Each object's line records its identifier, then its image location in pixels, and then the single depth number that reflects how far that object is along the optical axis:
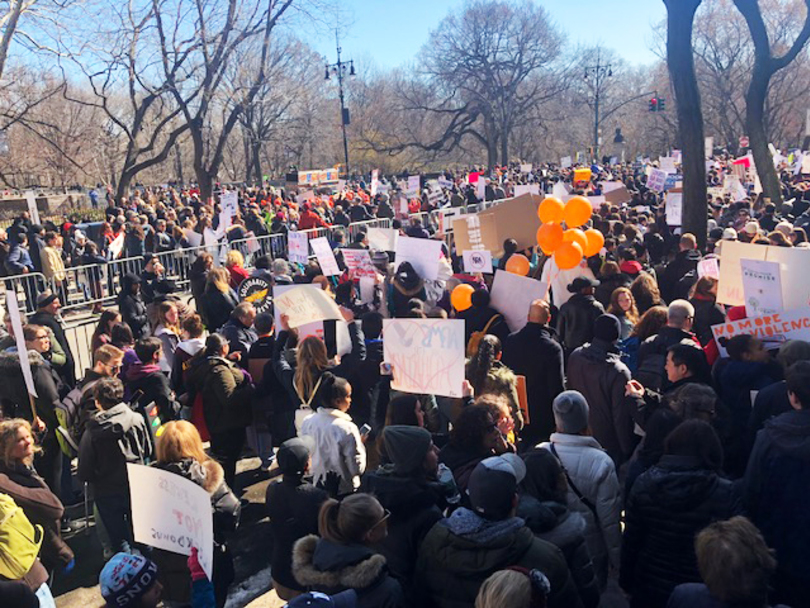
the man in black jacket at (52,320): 7.23
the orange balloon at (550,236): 8.59
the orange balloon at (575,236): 8.24
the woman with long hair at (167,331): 6.95
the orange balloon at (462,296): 7.35
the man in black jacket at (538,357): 5.79
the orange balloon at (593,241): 8.64
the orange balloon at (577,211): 9.15
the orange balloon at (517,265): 8.72
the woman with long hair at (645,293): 6.95
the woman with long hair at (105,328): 6.84
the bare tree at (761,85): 17.38
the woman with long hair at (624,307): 6.56
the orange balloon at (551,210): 9.12
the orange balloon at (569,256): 7.92
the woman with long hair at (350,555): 2.87
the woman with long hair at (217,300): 8.56
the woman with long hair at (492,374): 5.12
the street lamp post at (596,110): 54.59
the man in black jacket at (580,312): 6.80
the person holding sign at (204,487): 3.76
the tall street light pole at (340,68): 41.26
